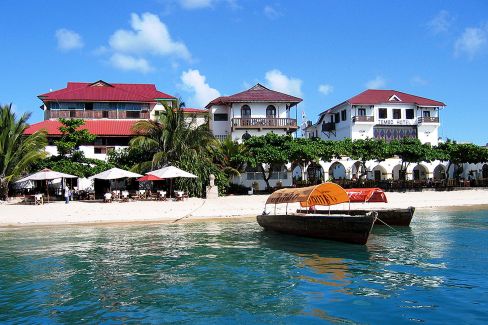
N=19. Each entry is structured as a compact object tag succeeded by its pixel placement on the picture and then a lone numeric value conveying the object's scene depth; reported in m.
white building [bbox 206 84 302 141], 47.03
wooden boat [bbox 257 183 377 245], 17.16
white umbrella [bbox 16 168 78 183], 31.19
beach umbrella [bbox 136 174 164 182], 32.34
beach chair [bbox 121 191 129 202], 32.53
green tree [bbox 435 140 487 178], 44.84
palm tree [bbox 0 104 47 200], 33.06
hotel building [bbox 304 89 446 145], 55.75
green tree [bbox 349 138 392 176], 42.47
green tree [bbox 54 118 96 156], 37.75
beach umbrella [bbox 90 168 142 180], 31.94
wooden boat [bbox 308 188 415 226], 23.05
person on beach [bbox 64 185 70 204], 31.31
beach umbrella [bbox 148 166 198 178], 32.47
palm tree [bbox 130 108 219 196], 36.22
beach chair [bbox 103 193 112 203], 31.71
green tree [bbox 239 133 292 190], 39.16
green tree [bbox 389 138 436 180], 43.28
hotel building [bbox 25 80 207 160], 41.75
